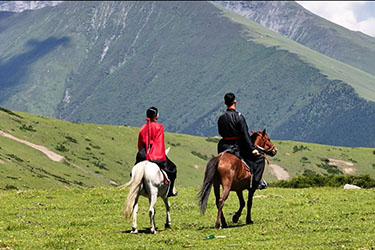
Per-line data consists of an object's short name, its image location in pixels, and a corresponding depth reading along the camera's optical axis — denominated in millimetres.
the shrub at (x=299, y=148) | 169975
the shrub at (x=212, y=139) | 178450
